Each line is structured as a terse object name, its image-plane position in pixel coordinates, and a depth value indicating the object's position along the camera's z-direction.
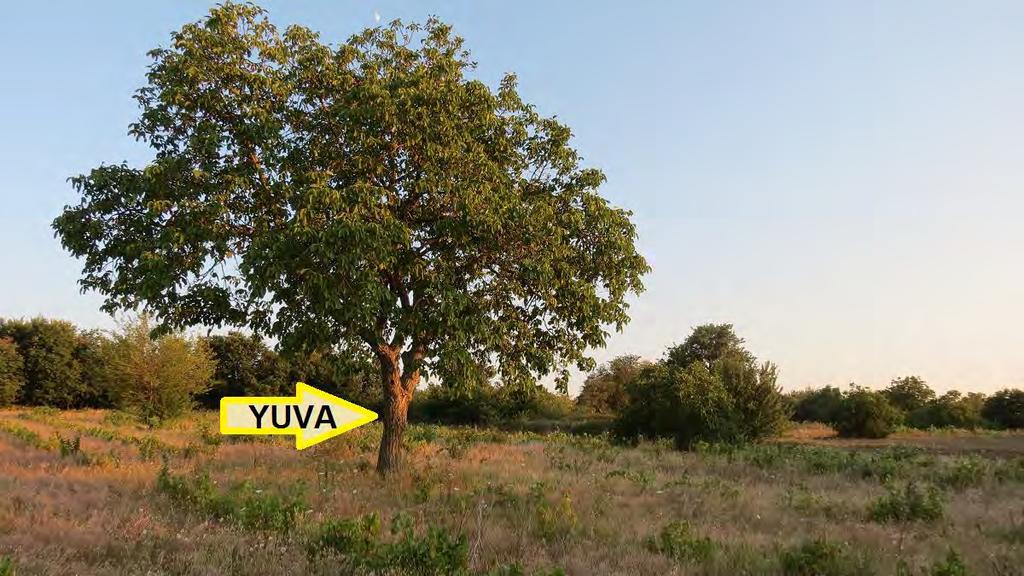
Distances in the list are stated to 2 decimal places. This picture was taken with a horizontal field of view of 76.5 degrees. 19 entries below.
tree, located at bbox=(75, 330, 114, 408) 62.25
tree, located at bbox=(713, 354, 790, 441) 30.88
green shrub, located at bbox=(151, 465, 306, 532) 9.51
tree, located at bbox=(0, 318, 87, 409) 62.31
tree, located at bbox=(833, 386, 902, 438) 39.66
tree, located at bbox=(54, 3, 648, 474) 12.77
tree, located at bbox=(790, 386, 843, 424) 50.09
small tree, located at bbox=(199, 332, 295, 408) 67.50
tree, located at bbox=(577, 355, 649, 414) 57.00
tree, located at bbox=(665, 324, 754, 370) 54.09
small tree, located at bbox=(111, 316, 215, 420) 35.51
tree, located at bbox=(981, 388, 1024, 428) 45.91
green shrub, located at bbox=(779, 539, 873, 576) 8.27
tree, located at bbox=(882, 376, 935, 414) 51.75
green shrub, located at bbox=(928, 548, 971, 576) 7.31
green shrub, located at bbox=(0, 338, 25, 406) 57.16
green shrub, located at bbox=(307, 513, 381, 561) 7.98
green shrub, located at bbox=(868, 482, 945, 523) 12.23
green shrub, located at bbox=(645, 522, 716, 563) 8.64
